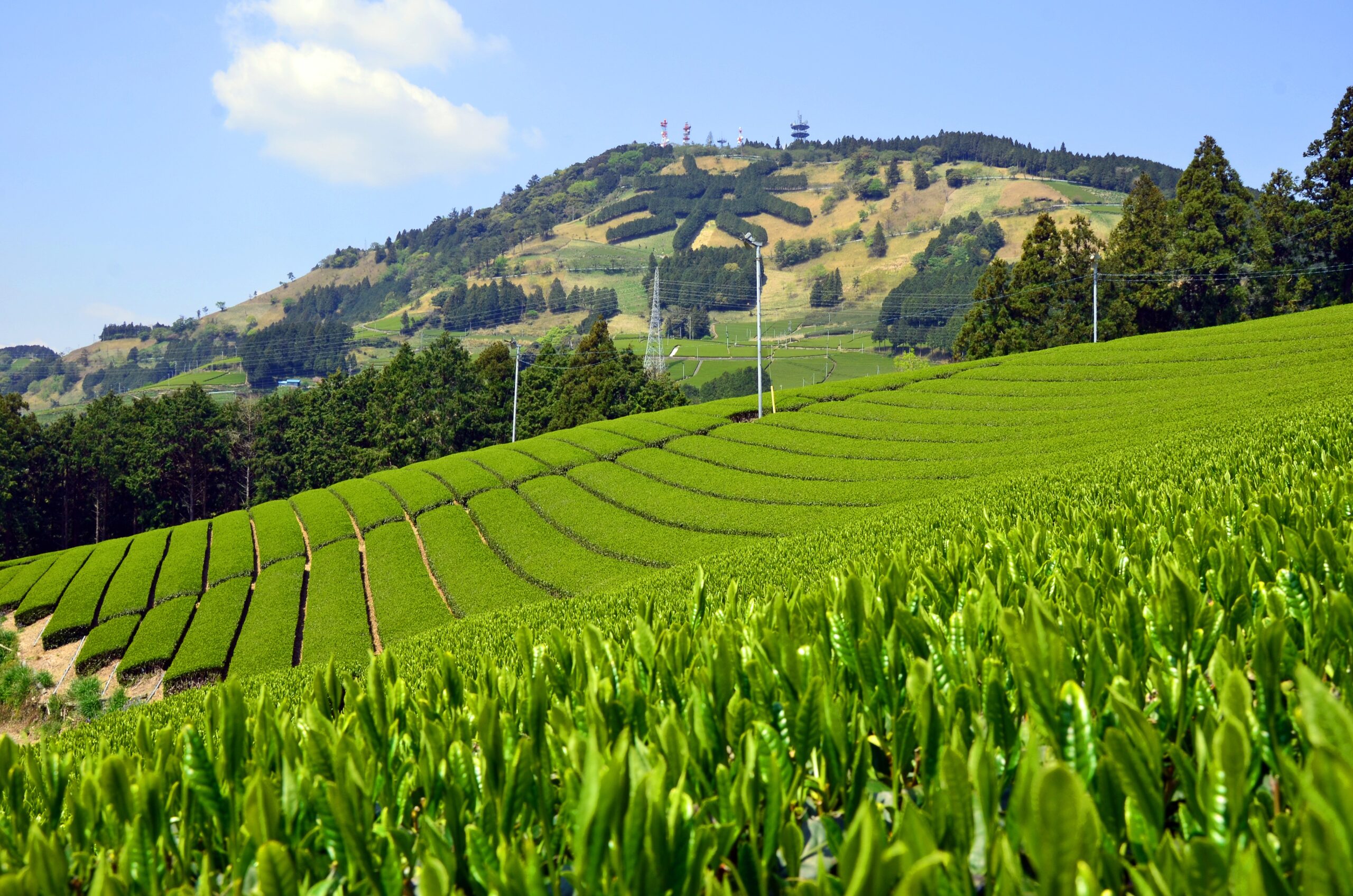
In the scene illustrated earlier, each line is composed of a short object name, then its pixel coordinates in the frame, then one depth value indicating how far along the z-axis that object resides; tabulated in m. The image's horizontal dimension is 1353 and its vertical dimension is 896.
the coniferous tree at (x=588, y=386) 49.19
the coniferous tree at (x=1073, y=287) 45.97
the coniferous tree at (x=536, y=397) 53.97
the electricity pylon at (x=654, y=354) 68.12
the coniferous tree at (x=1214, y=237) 43.41
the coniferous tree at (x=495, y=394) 54.09
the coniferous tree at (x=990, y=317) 47.47
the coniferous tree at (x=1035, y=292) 46.56
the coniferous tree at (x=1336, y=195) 41.81
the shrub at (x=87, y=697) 16.12
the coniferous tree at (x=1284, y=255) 43.09
